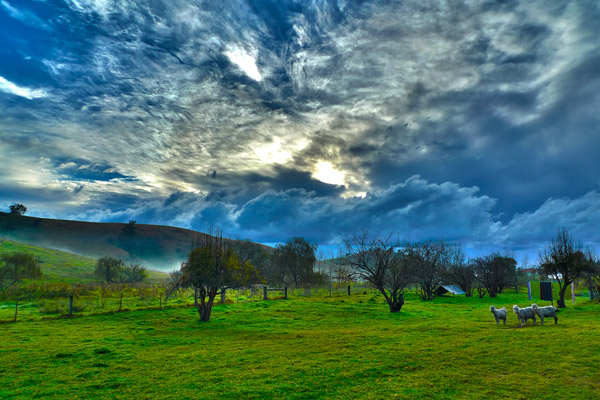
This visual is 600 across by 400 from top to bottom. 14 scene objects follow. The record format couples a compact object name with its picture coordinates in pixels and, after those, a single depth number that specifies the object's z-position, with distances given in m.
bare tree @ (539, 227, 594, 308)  38.50
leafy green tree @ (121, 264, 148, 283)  82.38
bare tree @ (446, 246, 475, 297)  65.94
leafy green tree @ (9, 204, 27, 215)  175.48
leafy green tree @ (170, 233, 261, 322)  28.80
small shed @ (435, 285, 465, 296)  68.06
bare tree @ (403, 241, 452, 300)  53.16
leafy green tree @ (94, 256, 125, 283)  78.44
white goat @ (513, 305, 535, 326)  22.40
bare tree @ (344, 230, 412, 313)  34.43
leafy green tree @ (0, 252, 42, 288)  61.94
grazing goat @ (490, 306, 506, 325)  23.90
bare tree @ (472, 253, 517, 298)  62.22
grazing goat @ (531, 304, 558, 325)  22.75
